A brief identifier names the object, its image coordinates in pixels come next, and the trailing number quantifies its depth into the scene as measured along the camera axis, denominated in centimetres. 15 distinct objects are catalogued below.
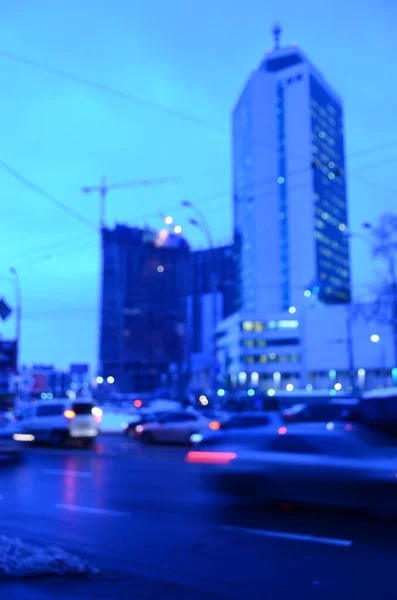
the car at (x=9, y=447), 1783
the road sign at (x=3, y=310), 2502
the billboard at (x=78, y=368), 5369
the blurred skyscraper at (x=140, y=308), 10144
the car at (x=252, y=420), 1854
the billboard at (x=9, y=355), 4206
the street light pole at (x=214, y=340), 3785
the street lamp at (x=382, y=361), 10204
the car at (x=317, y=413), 2133
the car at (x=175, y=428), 2431
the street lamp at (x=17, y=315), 3475
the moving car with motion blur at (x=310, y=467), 903
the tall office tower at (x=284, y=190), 13975
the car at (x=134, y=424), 2978
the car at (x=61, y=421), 2325
